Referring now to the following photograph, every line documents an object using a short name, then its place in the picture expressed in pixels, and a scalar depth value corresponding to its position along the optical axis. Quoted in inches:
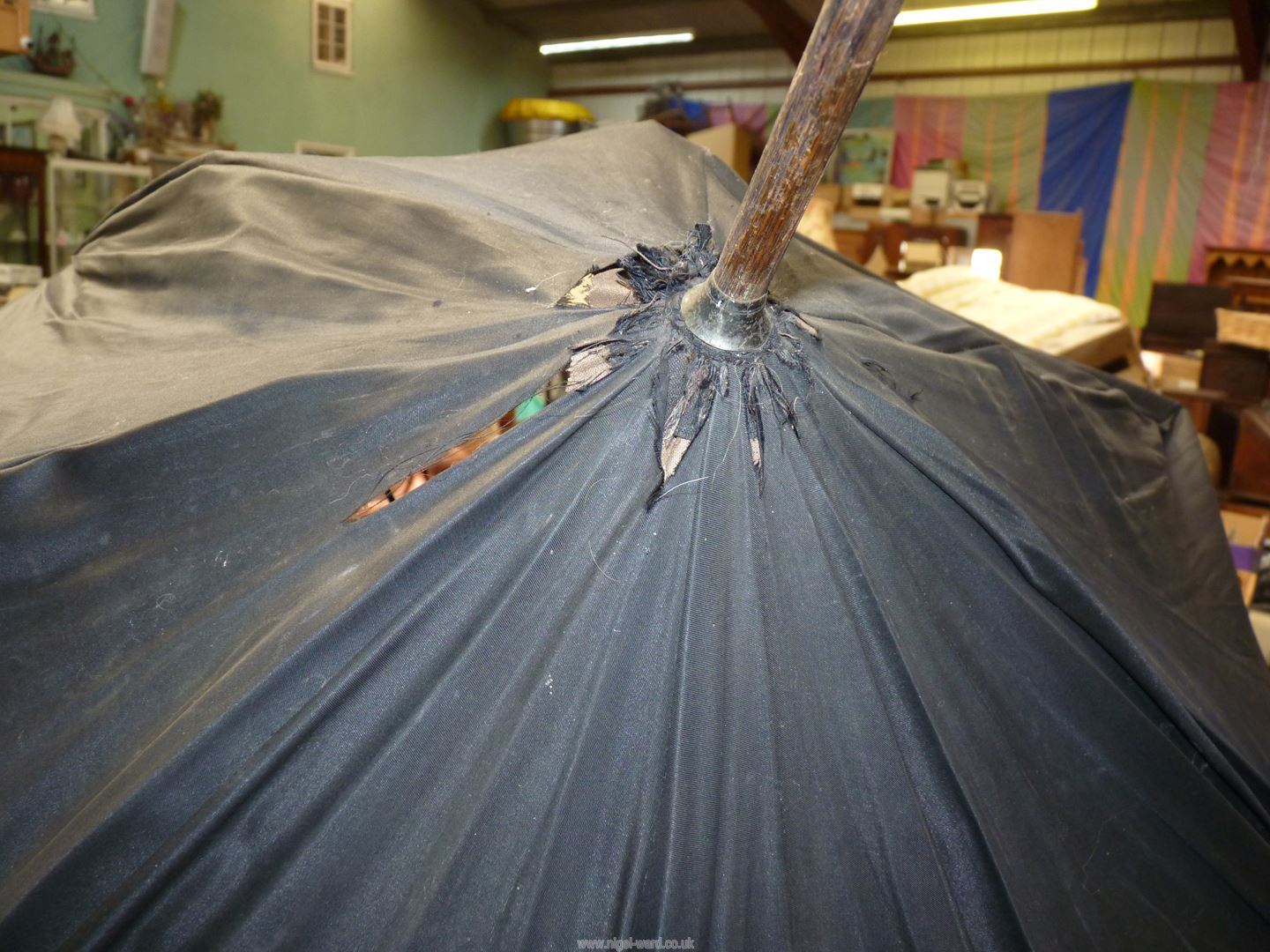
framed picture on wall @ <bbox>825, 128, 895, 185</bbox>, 348.2
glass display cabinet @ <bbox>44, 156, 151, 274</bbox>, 211.0
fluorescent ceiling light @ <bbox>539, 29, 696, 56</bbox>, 378.3
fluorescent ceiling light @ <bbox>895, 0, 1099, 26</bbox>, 256.5
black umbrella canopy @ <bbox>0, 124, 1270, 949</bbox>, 29.5
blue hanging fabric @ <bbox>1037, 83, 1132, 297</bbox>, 309.7
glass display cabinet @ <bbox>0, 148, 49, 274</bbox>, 200.4
